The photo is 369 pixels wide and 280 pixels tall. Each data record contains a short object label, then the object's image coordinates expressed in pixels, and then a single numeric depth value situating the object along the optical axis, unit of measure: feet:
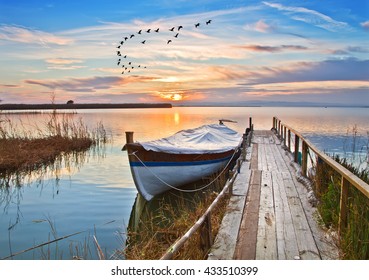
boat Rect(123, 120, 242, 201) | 24.56
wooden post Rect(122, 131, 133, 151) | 24.07
